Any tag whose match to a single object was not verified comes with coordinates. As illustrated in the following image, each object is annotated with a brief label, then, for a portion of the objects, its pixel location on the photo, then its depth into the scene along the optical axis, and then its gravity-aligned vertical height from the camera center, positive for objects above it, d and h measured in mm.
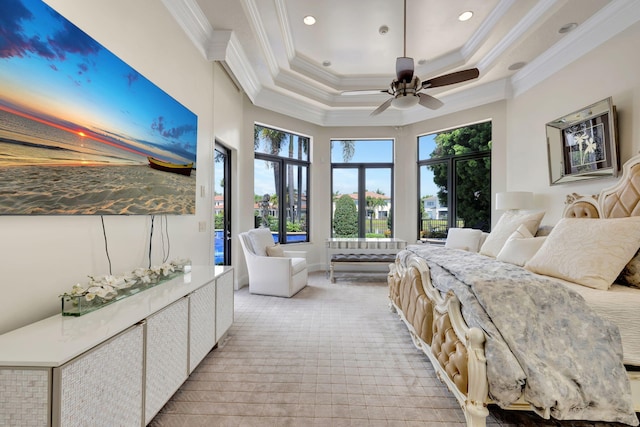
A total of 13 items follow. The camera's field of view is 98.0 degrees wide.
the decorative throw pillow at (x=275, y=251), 4332 -474
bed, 1334 -582
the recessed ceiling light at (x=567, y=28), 3065 +2172
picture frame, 2770 +856
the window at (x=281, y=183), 5305 +767
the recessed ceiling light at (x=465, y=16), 3328 +2491
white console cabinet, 983 -610
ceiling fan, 2875 +1487
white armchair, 4023 -701
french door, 4116 +231
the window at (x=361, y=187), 6277 +767
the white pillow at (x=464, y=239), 4363 -291
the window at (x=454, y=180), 5055 +803
